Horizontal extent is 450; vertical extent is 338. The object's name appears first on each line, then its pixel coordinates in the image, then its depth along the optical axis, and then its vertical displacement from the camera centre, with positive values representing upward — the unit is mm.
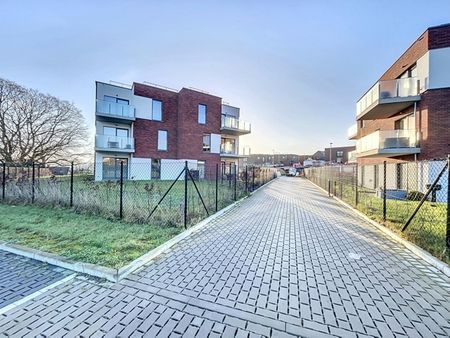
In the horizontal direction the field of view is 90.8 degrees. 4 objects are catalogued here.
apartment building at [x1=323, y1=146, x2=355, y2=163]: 69088 +5280
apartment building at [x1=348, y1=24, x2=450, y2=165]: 12867 +4387
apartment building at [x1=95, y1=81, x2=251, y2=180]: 22000 +4244
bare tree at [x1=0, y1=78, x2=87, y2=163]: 21922 +4071
